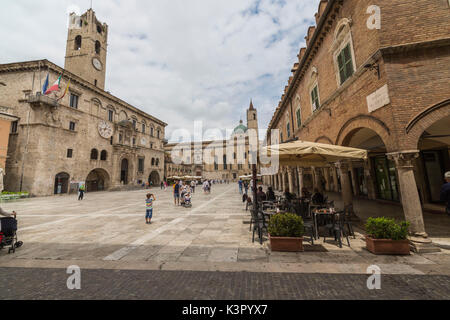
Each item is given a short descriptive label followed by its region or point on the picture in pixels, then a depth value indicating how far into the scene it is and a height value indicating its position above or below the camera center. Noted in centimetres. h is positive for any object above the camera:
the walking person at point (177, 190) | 1340 -55
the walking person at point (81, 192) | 1748 -68
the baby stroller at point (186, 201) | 1219 -122
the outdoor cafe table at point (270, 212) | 616 -108
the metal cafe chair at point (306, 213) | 573 -120
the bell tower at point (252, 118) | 6606 +2158
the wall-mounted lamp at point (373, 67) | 545 +323
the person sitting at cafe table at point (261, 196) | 876 -77
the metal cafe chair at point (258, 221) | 521 -121
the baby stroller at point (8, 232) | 473 -116
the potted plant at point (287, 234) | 454 -131
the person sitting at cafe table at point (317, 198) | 743 -76
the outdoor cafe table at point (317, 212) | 553 -99
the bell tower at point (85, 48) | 3147 +2305
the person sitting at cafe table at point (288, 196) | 858 -79
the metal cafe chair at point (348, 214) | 549 -127
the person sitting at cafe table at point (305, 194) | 913 -73
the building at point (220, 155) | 6806 +998
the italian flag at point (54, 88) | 1814 +931
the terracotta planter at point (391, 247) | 421 -156
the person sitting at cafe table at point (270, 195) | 958 -78
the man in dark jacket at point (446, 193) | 427 -40
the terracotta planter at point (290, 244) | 454 -154
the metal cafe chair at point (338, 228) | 485 -130
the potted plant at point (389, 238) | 422 -138
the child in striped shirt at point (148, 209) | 760 -106
